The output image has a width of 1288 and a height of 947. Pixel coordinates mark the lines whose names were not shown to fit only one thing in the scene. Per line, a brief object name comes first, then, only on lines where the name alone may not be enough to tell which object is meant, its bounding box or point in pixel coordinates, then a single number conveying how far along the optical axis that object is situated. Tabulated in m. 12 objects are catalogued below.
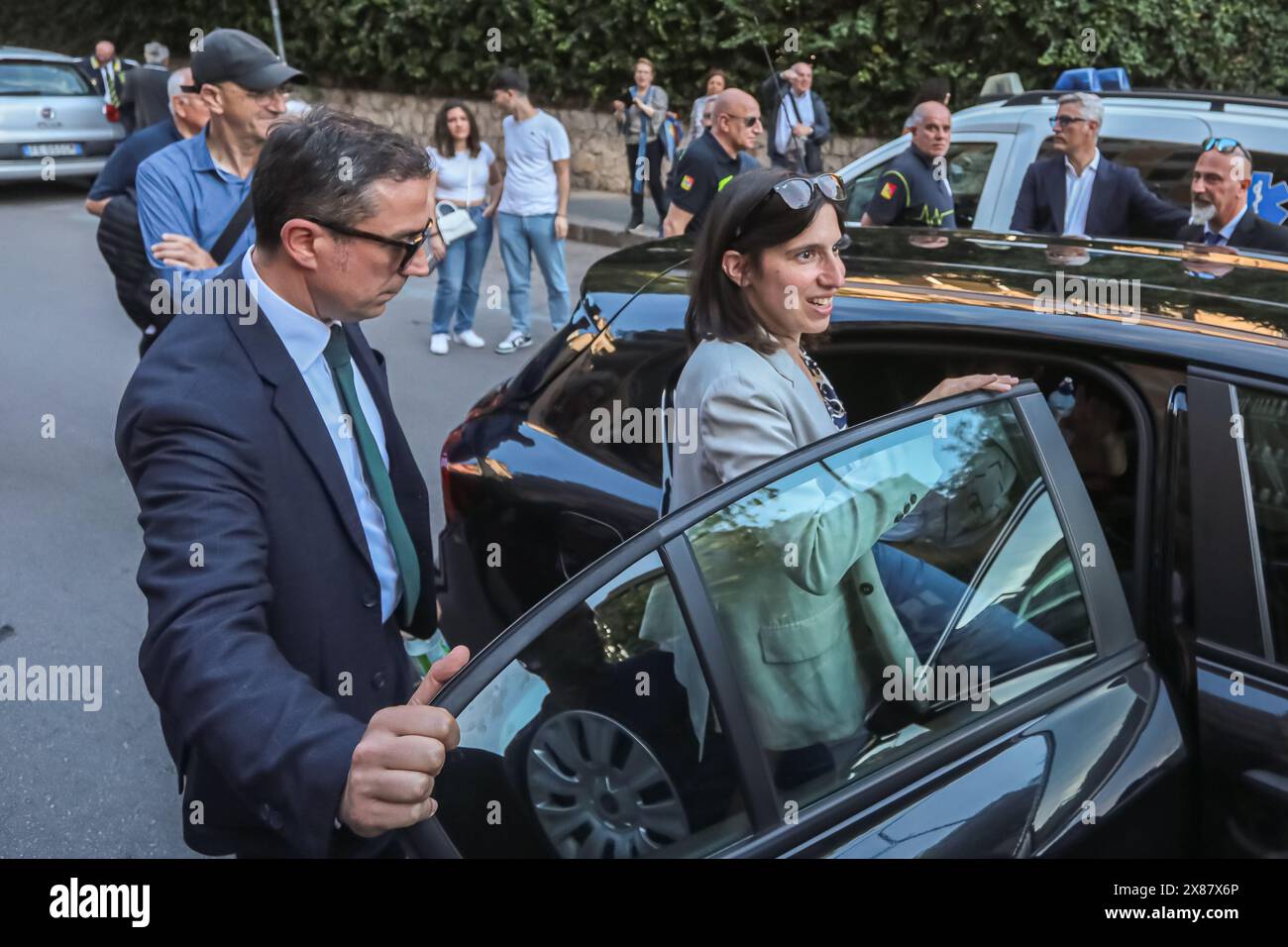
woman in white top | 7.93
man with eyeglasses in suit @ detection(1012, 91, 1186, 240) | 5.61
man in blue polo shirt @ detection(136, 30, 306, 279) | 3.69
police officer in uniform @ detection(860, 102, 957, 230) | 5.77
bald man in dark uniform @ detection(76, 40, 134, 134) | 14.54
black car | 1.59
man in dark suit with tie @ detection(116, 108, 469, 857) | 1.45
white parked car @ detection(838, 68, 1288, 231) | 5.50
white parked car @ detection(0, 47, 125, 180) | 13.97
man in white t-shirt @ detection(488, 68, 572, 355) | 7.92
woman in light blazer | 1.67
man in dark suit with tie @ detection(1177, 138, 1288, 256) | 4.82
